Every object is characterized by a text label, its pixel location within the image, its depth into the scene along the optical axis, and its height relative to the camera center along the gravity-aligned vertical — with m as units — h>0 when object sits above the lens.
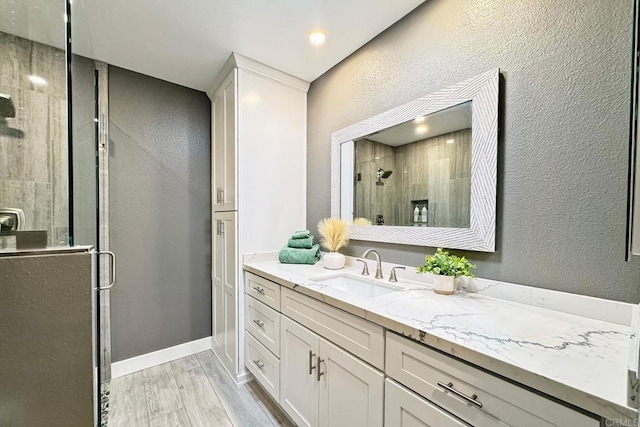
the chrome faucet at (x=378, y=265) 1.59 -0.33
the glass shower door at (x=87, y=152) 1.12 +0.30
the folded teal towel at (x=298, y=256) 1.98 -0.35
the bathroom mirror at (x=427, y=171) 1.22 +0.24
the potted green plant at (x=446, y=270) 1.21 -0.27
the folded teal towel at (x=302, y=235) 2.08 -0.20
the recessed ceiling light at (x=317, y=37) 1.72 +1.16
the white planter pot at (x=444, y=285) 1.22 -0.34
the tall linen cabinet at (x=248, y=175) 2.04 +0.29
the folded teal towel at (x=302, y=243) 2.05 -0.26
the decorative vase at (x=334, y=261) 1.85 -0.36
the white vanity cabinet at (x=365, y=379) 0.69 -0.61
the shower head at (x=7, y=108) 1.24 +0.47
